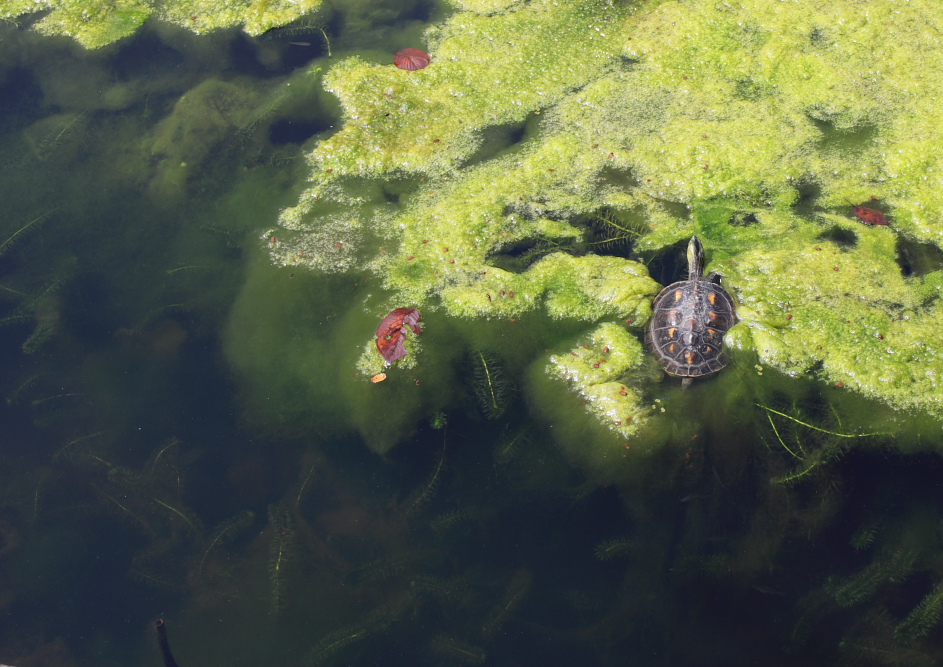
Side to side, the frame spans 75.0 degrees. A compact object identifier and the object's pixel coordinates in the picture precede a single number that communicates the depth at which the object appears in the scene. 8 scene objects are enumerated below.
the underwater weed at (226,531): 3.20
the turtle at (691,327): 3.31
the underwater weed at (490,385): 3.30
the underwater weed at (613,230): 3.86
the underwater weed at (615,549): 3.02
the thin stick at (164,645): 2.74
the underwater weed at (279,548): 3.12
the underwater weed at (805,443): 2.97
